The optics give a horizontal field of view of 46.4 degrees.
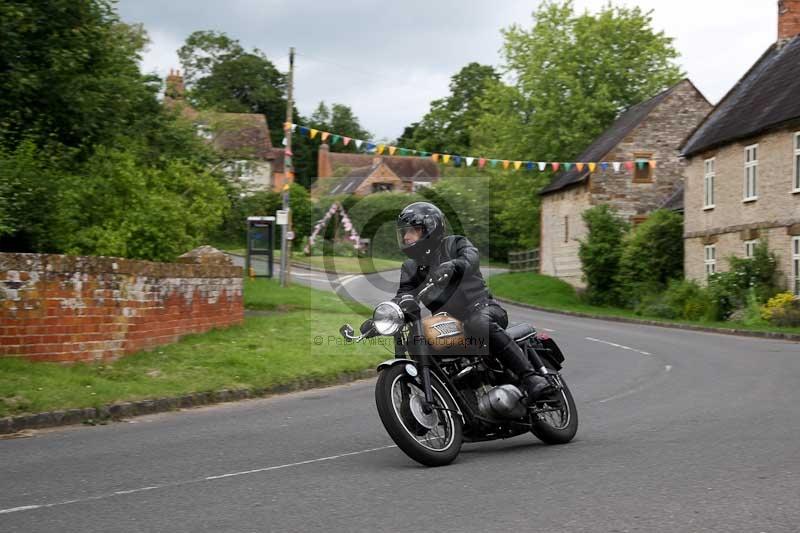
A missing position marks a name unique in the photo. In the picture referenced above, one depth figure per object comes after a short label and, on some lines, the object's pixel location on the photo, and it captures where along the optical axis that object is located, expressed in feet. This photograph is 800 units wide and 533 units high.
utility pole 100.17
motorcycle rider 23.91
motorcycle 22.38
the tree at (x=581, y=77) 176.96
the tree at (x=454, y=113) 300.61
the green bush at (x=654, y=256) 128.06
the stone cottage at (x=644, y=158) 151.74
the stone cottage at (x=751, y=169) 96.99
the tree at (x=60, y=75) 60.75
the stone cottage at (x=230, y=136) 106.83
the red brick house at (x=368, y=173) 314.14
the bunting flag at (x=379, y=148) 99.45
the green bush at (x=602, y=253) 137.80
